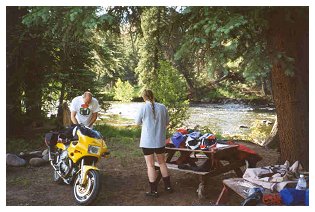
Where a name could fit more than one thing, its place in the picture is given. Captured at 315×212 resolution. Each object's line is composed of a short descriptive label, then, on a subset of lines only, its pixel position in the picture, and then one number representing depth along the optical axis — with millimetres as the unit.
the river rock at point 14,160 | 6060
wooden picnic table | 4493
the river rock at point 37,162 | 6140
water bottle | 3771
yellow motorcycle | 4168
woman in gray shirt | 4456
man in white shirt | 5053
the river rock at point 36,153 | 6676
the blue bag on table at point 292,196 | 3626
